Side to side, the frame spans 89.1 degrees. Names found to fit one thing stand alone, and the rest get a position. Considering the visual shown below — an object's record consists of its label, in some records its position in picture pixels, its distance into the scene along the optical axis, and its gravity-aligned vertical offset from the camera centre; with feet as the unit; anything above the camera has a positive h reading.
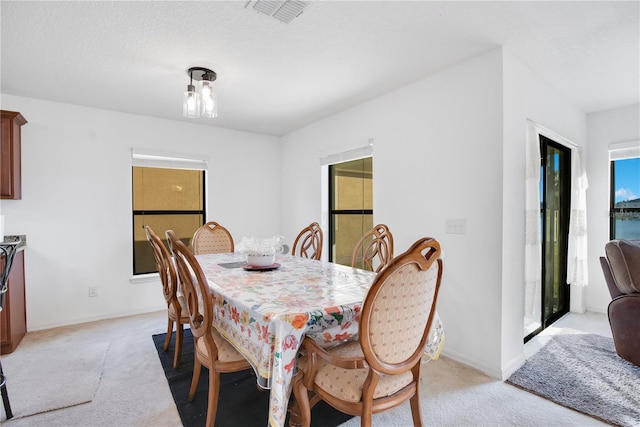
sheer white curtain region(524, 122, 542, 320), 8.34 -0.23
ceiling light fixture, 8.07 +2.88
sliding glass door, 10.30 -0.50
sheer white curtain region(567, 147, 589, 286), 11.50 -0.61
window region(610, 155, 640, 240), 11.47 +0.54
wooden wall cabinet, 9.37 +1.63
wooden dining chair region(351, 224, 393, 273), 8.36 -0.90
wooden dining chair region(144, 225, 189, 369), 7.16 -1.79
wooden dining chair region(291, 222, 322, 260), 10.44 -0.86
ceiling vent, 5.73 +3.70
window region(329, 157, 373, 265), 11.96 +0.27
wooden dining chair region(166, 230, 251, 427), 5.03 -2.07
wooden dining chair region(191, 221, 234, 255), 11.35 -1.02
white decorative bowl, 7.60 -1.13
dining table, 4.20 -1.47
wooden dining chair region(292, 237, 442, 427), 3.95 -1.87
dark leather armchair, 7.78 -2.09
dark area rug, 5.90 -3.78
